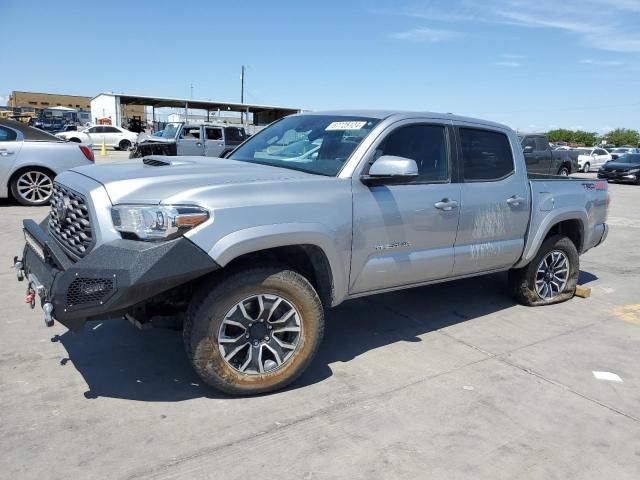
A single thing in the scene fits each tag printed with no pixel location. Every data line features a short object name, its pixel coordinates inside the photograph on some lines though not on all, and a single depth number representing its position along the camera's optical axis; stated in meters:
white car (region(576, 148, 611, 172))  29.70
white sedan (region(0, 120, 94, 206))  9.07
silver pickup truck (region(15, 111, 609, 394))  2.85
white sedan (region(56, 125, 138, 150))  32.69
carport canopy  45.19
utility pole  64.66
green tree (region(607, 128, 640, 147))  73.69
